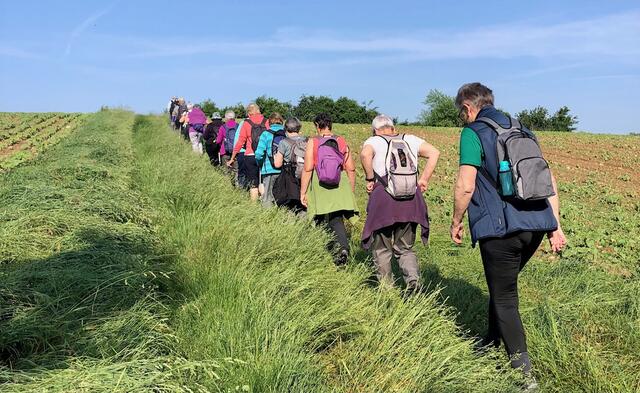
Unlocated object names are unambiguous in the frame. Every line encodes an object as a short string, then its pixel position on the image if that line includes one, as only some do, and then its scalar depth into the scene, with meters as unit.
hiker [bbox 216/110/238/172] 10.33
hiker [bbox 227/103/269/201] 8.35
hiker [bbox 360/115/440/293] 4.32
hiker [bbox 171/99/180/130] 17.99
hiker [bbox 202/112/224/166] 11.50
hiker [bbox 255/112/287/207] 7.11
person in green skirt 5.38
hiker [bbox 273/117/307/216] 6.42
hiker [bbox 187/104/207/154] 13.88
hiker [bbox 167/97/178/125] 18.04
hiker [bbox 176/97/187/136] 16.76
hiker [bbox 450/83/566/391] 3.07
